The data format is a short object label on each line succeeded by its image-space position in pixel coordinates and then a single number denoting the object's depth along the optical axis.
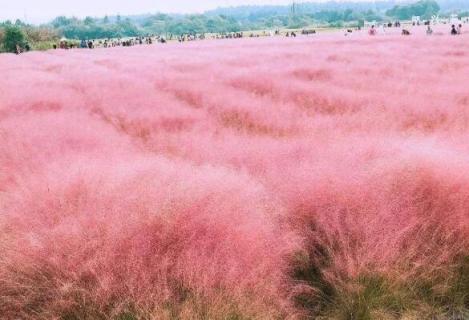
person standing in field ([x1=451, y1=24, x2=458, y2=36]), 37.81
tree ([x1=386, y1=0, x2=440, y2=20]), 179.50
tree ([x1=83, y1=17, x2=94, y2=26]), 173.81
